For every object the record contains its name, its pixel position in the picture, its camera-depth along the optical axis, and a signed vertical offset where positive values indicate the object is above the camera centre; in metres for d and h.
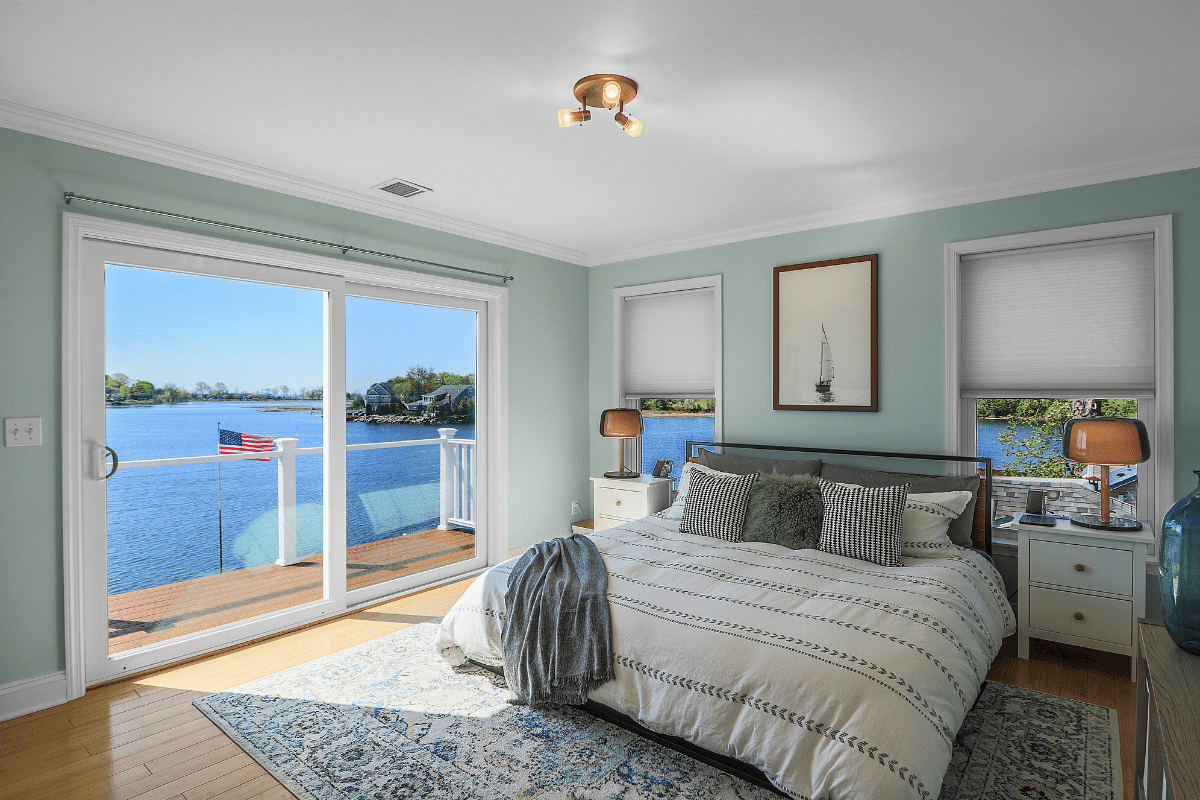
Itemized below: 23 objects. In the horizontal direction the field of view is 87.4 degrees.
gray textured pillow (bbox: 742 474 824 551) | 3.31 -0.62
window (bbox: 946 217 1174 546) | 3.21 +0.30
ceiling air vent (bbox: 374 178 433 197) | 3.60 +1.25
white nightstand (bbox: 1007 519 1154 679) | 2.98 -0.93
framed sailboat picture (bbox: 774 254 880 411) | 4.08 +0.42
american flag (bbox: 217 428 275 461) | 3.42 -0.23
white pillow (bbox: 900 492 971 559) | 3.21 -0.65
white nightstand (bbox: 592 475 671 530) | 4.63 -0.74
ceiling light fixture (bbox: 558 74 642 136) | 2.38 +1.18
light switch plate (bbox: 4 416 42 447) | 2.68 -0.12
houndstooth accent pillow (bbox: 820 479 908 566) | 3.08 -0.63
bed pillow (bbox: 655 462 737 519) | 4.02 -0.60
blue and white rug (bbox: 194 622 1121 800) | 2.18 -1.34
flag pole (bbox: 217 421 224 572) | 3.39 -0.76
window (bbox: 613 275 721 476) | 4.88 +0.31
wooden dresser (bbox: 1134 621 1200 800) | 1.03 -0.60
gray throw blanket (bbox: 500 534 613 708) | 2.50 -0.96
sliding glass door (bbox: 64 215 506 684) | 2.97 -0.24
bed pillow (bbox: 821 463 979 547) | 3.44 -0.49
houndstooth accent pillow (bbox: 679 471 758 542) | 3.50 -0.61
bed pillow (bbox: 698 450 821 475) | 4.08 -0.44
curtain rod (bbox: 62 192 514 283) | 2.81 +0.93
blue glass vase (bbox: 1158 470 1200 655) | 1.39 -0.40
